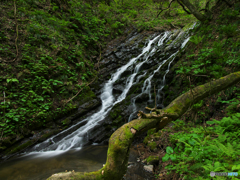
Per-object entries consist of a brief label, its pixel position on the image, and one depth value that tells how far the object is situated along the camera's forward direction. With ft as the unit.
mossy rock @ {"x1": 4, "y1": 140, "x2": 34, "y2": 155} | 15.91
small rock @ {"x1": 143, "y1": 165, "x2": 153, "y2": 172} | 11.45
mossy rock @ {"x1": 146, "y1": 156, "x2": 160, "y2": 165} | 11.92
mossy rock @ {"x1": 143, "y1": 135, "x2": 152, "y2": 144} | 15.66
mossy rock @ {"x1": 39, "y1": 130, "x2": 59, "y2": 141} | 18.46
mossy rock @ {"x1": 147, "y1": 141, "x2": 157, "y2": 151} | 13.71
